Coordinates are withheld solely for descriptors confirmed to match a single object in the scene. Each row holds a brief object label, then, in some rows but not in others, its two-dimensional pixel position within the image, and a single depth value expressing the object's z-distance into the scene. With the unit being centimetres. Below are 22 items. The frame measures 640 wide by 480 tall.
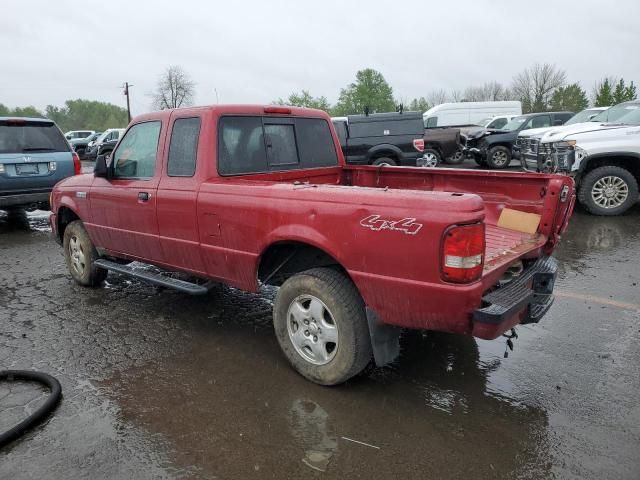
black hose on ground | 283
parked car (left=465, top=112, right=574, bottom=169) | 1670
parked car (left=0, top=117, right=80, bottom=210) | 823
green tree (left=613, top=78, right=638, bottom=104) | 4322
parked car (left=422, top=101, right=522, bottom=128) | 2545
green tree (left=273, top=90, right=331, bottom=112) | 7950
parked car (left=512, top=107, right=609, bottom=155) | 1207
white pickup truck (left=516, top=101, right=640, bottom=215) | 862
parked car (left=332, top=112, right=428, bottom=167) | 1339
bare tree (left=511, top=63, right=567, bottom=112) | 6406
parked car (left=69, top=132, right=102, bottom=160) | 2905
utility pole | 5690
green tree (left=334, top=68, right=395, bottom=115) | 8206
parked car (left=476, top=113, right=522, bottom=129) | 2014
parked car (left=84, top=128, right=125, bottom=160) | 2673
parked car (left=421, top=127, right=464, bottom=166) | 1714
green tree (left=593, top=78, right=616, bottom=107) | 4369
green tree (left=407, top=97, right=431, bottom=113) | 9419
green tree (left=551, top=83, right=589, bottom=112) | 5556
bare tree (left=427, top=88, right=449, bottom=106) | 9756
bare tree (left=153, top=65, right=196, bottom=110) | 6000
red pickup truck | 274
